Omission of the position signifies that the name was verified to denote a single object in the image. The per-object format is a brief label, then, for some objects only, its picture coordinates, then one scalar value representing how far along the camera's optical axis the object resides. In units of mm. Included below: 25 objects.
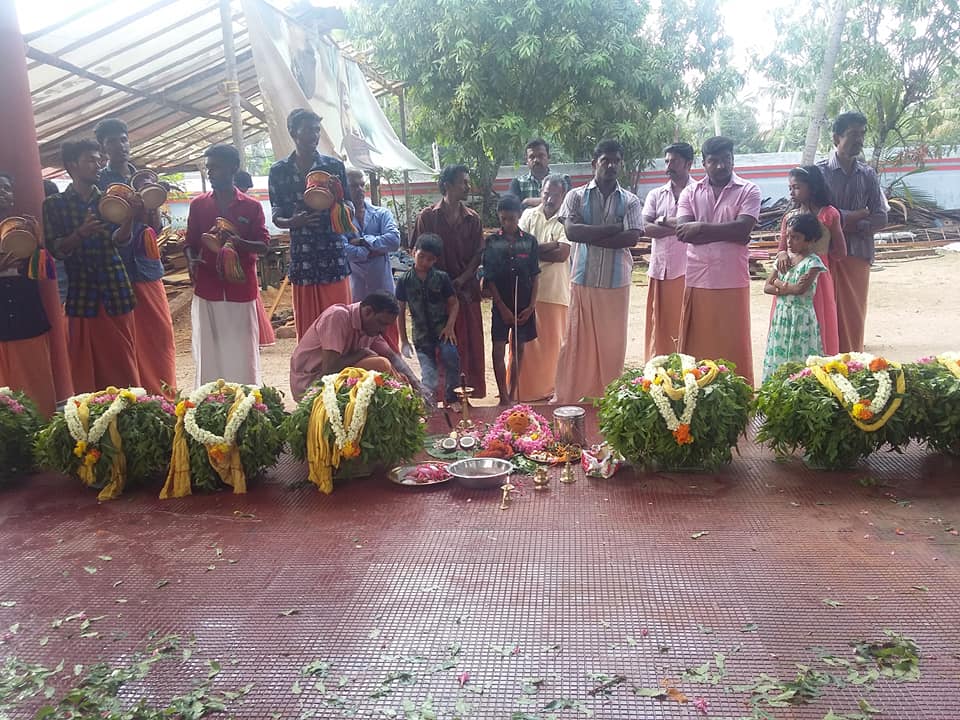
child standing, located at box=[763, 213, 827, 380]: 4902
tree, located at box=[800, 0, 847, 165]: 11727
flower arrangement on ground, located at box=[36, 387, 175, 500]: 3912
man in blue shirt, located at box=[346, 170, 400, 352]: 6109
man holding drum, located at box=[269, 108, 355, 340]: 4922
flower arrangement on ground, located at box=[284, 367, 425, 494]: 3896
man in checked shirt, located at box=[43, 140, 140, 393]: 4617
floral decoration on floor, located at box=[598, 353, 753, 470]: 3812
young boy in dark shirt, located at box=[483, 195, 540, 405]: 5281
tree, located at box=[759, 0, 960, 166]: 15508
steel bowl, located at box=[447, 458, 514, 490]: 3910
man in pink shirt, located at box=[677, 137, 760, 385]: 4961
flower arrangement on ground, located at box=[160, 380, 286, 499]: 3887
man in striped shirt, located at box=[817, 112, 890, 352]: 5355
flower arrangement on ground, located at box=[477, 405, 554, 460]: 4375
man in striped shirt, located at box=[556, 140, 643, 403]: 5062
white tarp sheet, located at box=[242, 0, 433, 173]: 6488
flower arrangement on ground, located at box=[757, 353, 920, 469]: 3754
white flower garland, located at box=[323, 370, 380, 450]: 3859
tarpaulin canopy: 7297
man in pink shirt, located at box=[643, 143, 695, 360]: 5664
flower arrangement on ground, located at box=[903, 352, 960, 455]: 3822
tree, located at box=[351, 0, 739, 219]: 12383
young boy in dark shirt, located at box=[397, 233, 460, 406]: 5004
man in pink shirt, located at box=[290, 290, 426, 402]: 4500
